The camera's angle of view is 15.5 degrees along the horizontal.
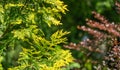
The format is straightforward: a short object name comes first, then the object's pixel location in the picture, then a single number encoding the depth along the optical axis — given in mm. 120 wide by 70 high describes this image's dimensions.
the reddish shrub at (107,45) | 6020
